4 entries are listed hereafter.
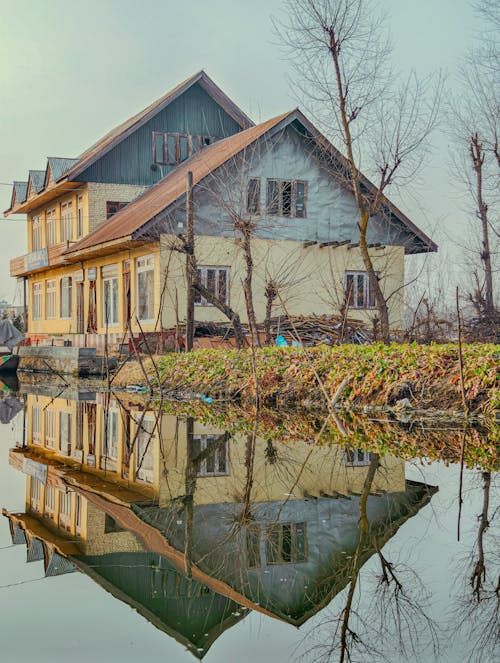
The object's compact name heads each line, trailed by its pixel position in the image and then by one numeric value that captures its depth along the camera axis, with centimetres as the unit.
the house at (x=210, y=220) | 2720
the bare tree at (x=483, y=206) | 2650
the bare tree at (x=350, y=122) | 2127
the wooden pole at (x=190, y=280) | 2177
